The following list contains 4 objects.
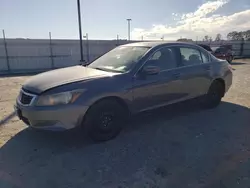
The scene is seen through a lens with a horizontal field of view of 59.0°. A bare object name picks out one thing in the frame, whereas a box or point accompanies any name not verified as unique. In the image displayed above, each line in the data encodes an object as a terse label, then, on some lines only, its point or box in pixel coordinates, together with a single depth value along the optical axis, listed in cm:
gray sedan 317
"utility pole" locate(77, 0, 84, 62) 1491
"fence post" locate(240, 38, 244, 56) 2989
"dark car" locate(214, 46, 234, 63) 2019
